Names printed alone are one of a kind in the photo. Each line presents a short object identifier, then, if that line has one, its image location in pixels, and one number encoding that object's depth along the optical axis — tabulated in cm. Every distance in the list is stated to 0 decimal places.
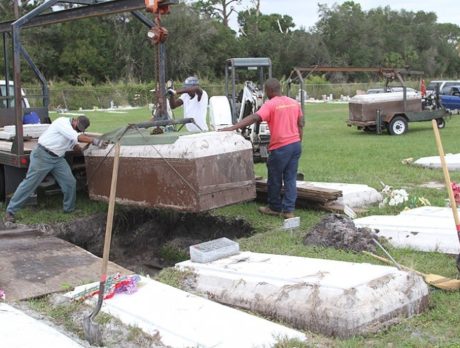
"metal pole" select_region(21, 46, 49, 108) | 1140
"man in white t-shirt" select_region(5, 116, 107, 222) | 826
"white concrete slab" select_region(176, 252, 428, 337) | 439
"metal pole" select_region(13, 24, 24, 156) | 820
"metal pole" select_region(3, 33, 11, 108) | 1040
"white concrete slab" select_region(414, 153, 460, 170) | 1139
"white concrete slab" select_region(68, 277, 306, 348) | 416
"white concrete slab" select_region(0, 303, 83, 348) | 420
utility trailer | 1980
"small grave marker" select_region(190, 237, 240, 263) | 579
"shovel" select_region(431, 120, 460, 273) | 495
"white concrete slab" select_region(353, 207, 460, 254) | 629
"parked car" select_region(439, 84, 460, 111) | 2708
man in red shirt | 775
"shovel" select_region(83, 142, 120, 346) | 439
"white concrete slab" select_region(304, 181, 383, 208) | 831
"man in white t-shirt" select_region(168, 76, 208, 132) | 1033
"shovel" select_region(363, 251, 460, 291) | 507
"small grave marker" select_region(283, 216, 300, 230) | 748
